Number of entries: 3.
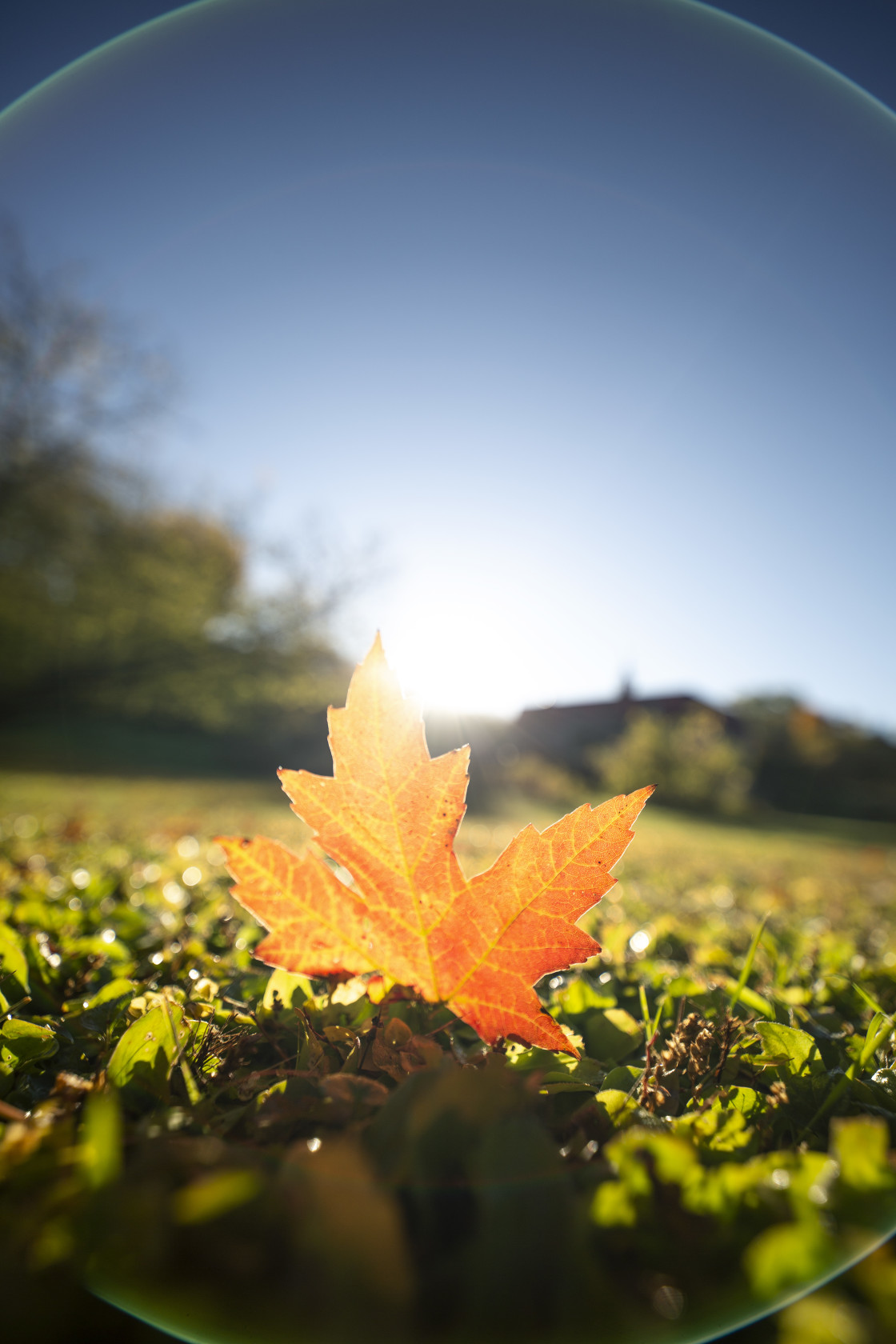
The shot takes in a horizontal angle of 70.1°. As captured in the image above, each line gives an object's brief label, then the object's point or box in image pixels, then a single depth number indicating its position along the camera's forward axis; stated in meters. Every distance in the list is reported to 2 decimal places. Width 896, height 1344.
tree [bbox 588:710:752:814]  25.31
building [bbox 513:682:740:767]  35.59
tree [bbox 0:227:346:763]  17.56
